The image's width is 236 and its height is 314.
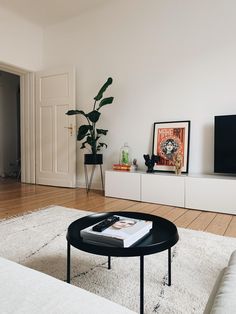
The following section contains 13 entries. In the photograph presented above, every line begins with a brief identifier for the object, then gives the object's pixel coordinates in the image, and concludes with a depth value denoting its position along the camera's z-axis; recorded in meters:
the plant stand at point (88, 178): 4.00
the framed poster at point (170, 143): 3.25
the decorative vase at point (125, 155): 3.62
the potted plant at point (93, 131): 3.62
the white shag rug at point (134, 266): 1.17
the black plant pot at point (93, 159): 3.69
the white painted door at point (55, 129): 4.15
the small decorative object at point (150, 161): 3.29
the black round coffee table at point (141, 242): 0.97
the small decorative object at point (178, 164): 3.10
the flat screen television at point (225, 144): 2.85
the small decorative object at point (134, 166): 3.53
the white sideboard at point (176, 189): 2.68
